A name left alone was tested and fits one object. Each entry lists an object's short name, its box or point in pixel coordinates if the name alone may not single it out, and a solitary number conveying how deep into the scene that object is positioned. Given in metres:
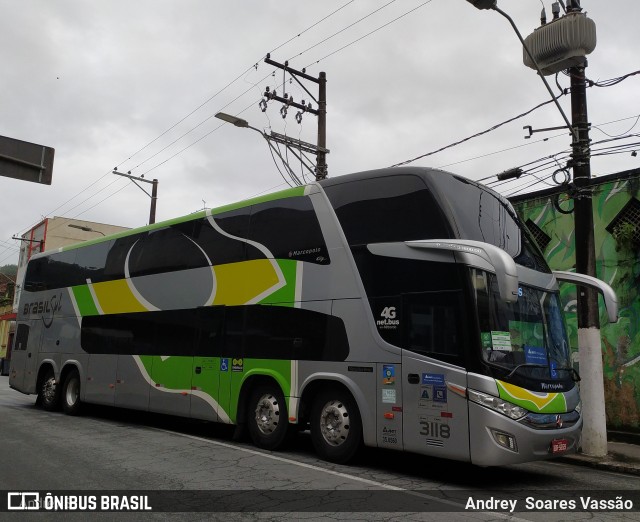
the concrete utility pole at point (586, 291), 9.74
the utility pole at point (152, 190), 23.30
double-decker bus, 6.95
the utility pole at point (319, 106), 15.88
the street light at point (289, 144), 15.09
